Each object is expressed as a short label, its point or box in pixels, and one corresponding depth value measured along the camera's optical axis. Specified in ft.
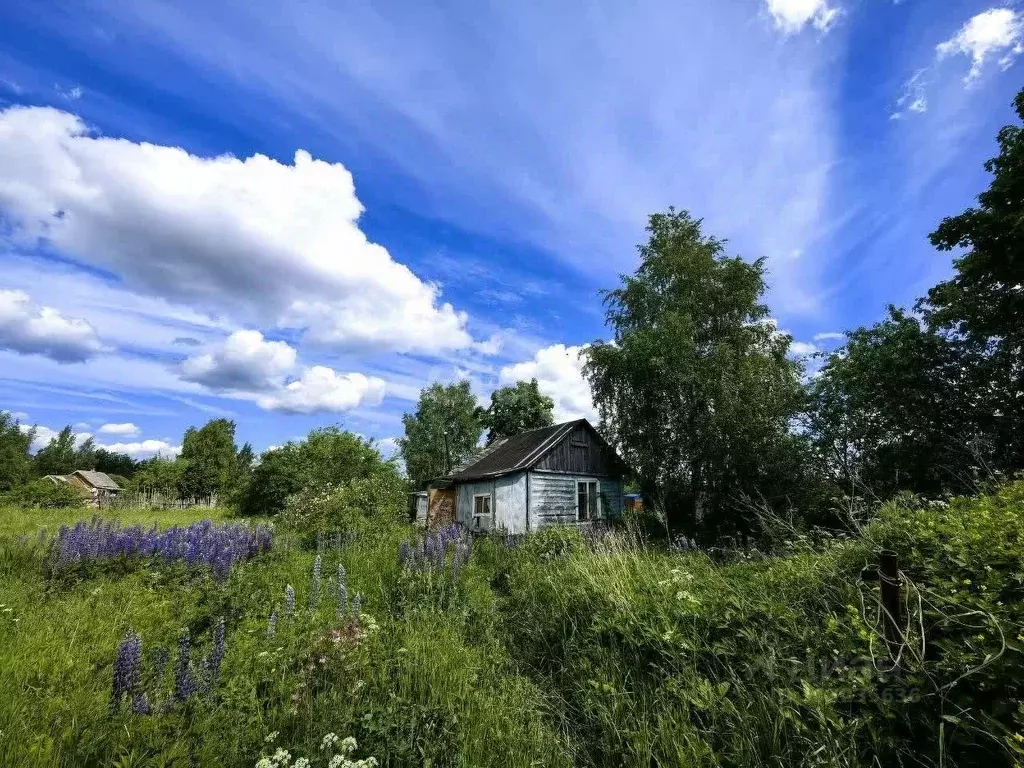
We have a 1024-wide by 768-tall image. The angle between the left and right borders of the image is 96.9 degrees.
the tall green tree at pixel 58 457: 197.06
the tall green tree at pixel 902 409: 43.14
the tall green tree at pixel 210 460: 144.77
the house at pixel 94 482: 155.01
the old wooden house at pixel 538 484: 61.21
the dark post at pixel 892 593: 9.83
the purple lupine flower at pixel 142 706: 8.80
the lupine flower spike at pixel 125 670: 8.82
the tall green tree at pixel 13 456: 137.08
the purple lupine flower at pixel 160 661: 9.96
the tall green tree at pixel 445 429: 132.67
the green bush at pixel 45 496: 83.66
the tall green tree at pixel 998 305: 39.58
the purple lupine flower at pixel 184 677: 9.50
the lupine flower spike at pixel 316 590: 16.71
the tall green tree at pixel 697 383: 52.80
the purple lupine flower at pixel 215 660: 10.33
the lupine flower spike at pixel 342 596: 15.38
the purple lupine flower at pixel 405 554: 22.58
